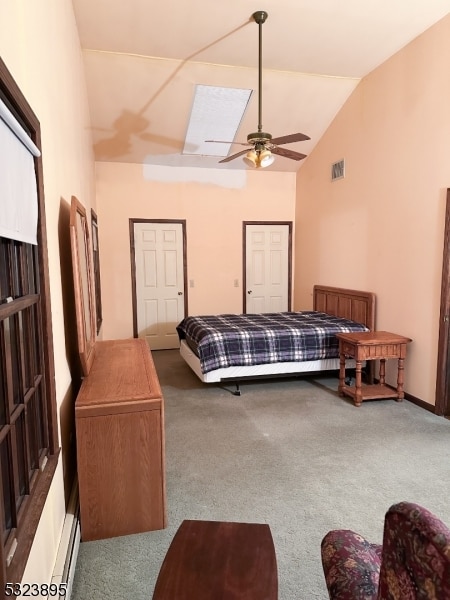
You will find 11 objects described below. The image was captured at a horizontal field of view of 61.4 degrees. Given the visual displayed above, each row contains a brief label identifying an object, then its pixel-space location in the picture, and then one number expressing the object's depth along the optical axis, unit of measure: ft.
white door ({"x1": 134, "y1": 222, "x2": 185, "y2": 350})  20.35
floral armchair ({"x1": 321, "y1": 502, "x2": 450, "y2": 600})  2.01
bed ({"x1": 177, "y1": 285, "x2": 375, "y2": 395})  13.32
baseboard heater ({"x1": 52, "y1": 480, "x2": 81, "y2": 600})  5.25
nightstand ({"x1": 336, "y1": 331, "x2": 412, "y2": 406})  12.44
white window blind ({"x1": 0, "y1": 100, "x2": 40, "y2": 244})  3.65
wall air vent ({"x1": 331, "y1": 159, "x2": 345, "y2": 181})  16.72
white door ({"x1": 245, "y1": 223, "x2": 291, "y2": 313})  21.77
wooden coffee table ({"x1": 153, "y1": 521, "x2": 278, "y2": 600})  3.43
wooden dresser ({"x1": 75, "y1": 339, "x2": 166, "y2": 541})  6.44
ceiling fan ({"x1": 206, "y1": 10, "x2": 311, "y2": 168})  11.54
